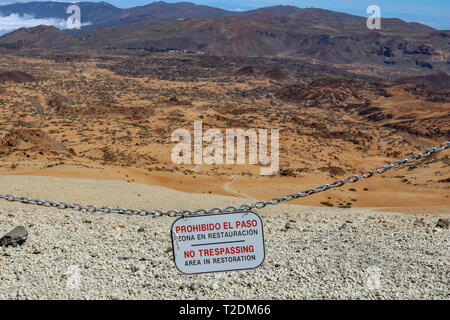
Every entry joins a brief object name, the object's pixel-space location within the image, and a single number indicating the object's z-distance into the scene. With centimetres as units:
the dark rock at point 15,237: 529
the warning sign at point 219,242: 327
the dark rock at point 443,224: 695
